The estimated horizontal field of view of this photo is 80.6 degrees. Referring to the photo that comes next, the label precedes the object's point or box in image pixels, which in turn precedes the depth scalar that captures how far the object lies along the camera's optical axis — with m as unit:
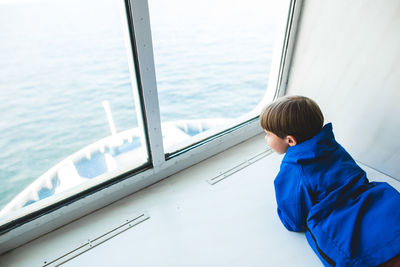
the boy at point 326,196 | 0.73
